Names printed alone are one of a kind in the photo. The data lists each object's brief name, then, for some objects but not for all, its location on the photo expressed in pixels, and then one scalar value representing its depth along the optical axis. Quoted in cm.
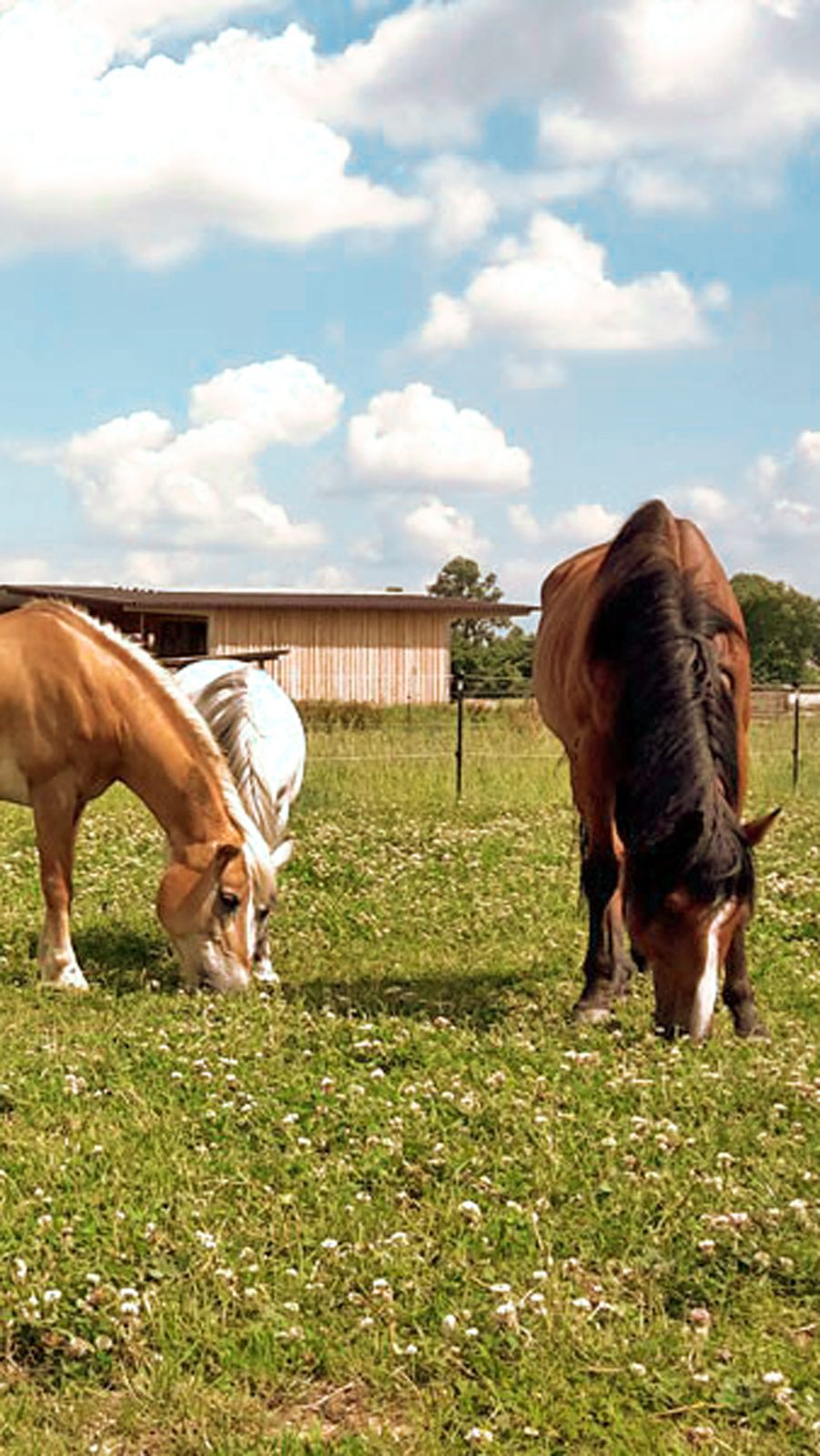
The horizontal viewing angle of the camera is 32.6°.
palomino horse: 810
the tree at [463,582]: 7312
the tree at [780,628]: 5975
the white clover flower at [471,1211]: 452
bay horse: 628
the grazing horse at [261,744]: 891
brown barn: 3766
